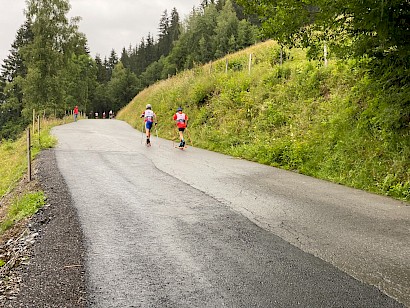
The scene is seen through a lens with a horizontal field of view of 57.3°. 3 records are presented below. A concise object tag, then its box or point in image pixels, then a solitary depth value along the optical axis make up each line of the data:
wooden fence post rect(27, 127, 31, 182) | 9.26
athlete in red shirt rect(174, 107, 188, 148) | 16.53
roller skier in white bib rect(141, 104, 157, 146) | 17.40
